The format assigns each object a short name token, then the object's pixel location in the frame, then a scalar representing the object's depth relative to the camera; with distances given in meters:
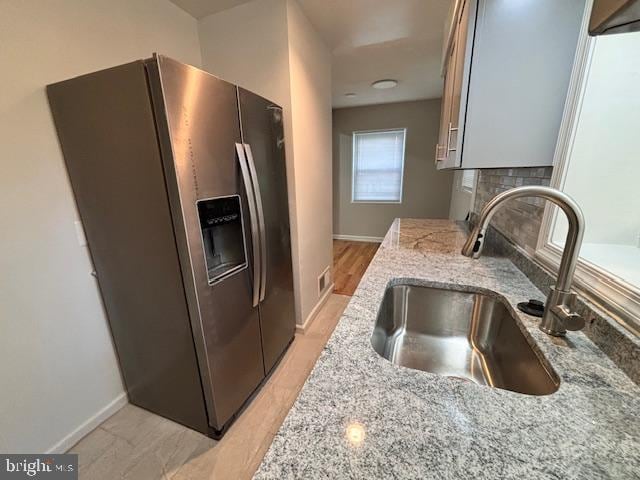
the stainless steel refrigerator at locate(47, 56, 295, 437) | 1.01
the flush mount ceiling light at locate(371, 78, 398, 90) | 3.21
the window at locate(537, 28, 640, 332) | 0.76
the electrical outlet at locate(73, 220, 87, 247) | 1.28
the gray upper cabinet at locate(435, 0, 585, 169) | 0.87
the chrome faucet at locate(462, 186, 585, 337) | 0.61
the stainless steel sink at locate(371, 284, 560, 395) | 0.80
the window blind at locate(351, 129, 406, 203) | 4.56
